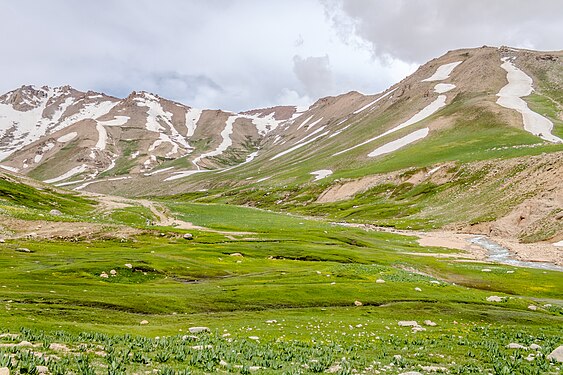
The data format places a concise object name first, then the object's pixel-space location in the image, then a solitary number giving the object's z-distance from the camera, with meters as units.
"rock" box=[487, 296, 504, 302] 37.97
